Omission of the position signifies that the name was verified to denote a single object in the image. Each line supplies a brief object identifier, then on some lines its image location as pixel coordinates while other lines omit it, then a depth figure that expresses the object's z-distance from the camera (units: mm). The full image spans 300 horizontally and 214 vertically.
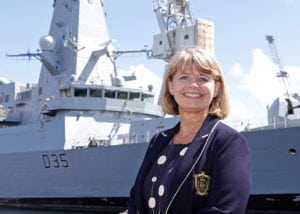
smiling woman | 1898
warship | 18422
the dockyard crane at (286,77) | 16359
